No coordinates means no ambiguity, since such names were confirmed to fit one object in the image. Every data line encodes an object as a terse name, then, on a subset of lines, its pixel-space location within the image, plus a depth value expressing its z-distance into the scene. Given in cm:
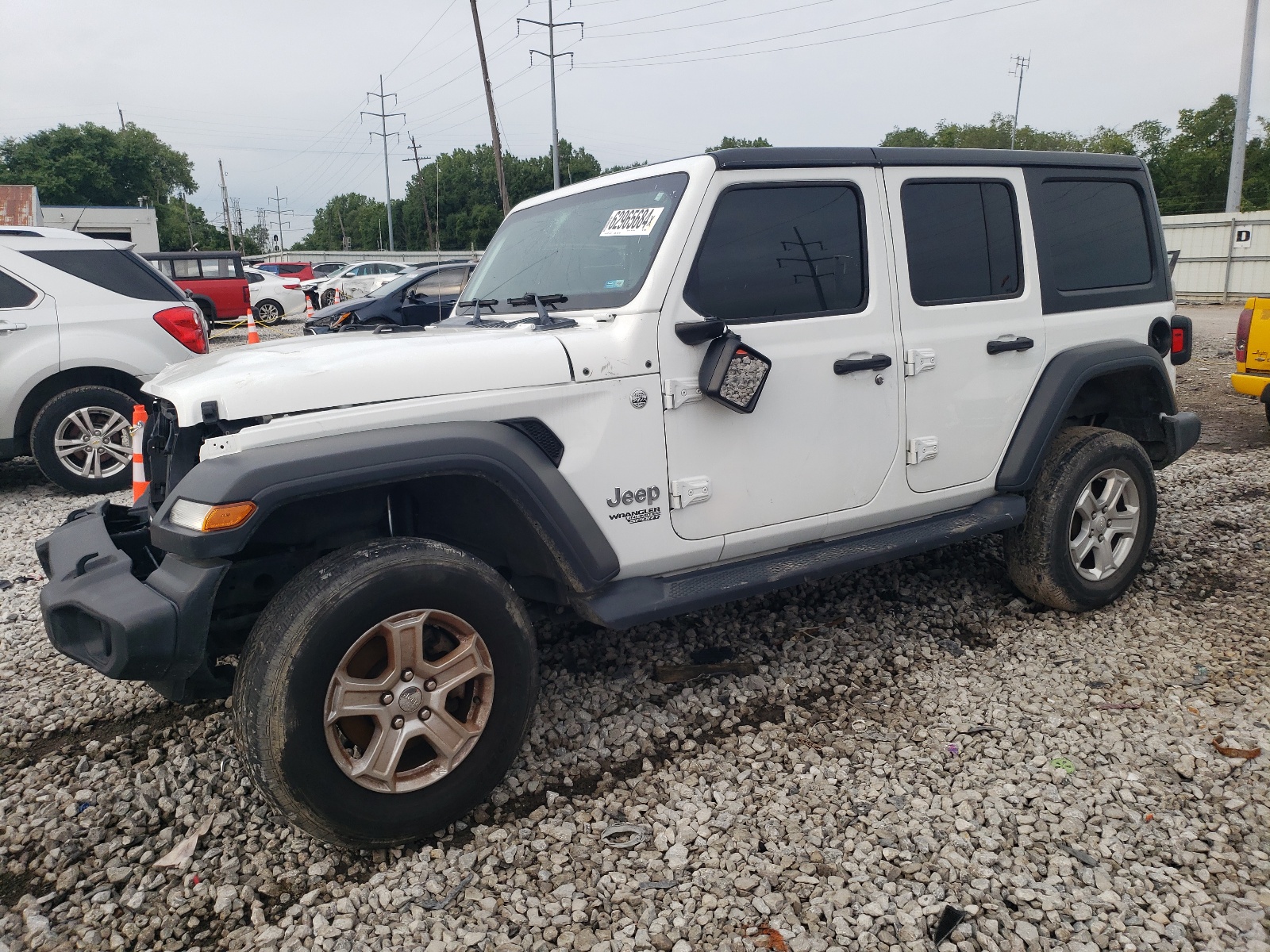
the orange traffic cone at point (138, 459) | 320
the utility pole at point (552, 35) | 3944
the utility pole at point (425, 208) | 7370
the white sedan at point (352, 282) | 2323
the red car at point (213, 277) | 1941
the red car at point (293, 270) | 3149
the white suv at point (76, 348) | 636
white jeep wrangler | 239
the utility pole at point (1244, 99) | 2412
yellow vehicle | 781
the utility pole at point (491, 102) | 3080
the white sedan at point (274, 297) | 2303
